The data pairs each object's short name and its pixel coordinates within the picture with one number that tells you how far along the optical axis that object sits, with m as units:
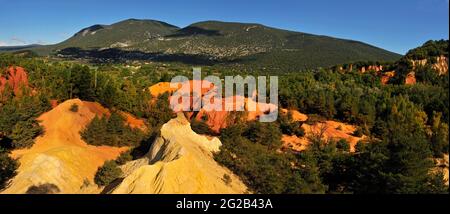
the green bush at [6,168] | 29.70
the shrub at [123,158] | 35.74
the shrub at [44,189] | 28.96
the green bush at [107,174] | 30.80
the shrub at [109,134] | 42.34
